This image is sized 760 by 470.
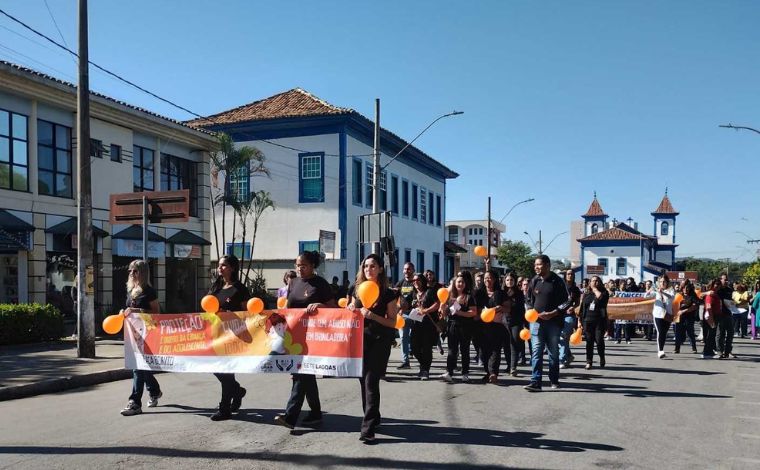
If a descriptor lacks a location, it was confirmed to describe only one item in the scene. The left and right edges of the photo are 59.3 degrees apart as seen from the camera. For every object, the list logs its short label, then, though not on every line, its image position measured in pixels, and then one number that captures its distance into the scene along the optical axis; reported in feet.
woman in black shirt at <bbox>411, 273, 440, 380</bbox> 35.76
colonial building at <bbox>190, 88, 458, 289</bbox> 100.73
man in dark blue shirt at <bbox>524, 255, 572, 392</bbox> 30.40
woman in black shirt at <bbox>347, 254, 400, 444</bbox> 20.70
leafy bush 46.73
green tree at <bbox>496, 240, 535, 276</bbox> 220.88
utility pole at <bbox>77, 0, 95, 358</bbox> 41.37
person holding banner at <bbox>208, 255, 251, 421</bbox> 24.09
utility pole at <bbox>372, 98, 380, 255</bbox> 71.26
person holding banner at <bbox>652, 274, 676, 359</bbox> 45.93
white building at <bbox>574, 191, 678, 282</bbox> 250.78
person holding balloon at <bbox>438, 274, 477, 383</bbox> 34.19
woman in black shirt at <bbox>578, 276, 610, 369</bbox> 40.93
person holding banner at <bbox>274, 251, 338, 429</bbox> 22.76
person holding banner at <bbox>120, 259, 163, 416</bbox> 25.04
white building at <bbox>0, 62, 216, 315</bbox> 57.93
